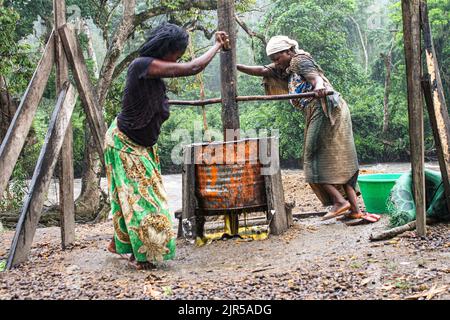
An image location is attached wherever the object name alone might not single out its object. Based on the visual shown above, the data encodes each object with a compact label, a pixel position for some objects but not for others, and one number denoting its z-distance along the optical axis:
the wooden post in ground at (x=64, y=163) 5.19
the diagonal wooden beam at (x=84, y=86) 5.19
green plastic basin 6.13
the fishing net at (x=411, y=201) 5.14
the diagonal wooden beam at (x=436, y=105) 4.67
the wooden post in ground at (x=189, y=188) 5.30
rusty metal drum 5.23
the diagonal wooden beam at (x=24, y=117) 4.53
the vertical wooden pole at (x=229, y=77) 5.41
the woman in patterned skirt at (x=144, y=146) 4.28
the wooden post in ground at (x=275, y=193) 5.33
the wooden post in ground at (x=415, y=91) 4.57
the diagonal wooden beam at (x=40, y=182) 4.75
